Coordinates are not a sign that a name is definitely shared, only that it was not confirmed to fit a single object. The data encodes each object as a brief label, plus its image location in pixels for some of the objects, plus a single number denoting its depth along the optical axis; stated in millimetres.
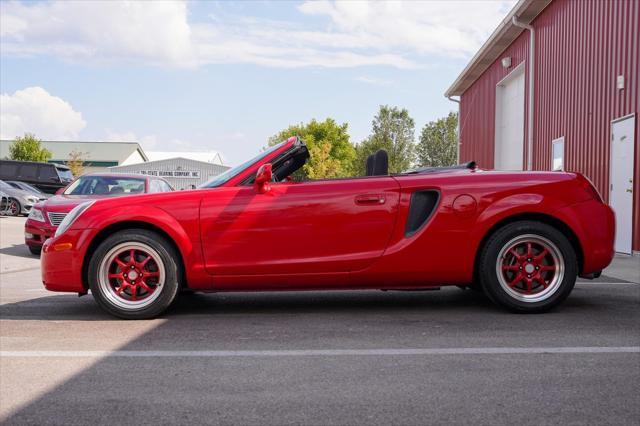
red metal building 10469
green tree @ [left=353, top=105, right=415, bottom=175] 71125
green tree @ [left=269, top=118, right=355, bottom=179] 85750
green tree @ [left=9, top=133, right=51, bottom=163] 53969
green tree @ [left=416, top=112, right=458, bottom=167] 76188
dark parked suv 25766
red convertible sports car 4672
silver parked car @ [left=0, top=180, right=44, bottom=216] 20625
